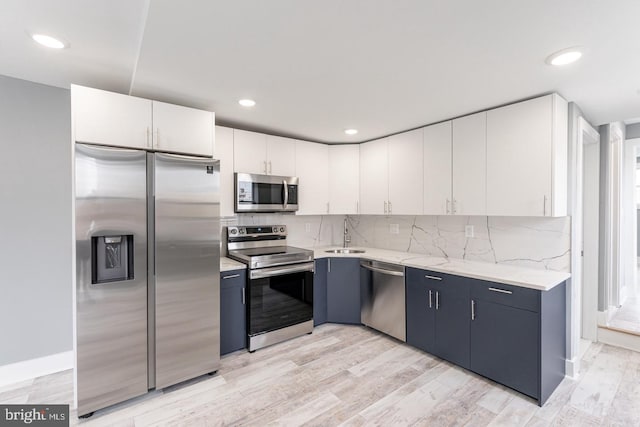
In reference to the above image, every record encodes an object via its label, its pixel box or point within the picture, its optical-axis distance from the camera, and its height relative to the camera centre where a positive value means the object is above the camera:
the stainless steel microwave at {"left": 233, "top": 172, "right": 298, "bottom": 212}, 3.12 +0.22
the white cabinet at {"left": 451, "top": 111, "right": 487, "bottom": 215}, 2.74 +0.45
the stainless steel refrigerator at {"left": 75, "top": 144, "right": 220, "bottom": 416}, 2.01 -0.44
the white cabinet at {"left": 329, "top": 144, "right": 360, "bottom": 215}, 3.94 +0.45
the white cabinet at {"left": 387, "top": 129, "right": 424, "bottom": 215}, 3.30 +0.45
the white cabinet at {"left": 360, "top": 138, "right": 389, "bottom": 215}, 3.69 +0.45
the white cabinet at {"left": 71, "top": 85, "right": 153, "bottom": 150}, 2.03 +0.68
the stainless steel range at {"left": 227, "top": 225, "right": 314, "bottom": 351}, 2.91 -0.76
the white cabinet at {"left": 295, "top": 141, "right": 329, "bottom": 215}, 3.69 +0.46
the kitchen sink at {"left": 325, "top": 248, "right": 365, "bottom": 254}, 3.90 -0.52
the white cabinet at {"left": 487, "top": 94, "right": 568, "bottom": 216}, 2.34 +0.45
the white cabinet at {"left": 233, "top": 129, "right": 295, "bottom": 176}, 3.19 +0.67
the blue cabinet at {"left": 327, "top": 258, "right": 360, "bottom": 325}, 3.54 -0.92
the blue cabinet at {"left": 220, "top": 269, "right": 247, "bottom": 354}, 2.77 -0.94
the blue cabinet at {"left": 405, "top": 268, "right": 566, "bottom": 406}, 2.15 -0.95
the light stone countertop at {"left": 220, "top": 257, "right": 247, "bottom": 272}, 2.77 -0.51
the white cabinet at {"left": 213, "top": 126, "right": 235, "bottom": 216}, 3.04 +0.48
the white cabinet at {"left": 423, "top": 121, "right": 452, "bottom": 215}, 3.02 +0.46
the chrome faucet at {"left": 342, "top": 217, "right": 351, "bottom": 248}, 4.42 -0.39
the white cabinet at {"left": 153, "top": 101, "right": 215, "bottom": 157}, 2.32 +0.68
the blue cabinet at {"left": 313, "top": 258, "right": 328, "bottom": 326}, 3.49 -0.95
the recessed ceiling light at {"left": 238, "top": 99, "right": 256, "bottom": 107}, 2.56 +0.97
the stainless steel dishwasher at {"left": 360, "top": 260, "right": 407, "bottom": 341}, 3.09 -0.95
